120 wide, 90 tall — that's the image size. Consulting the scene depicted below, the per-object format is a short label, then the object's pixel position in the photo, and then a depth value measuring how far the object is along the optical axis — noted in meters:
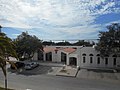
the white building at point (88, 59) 19.21
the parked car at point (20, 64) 19.82
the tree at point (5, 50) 6.75
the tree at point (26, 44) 19.84
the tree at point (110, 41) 17.72
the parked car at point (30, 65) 18.58
